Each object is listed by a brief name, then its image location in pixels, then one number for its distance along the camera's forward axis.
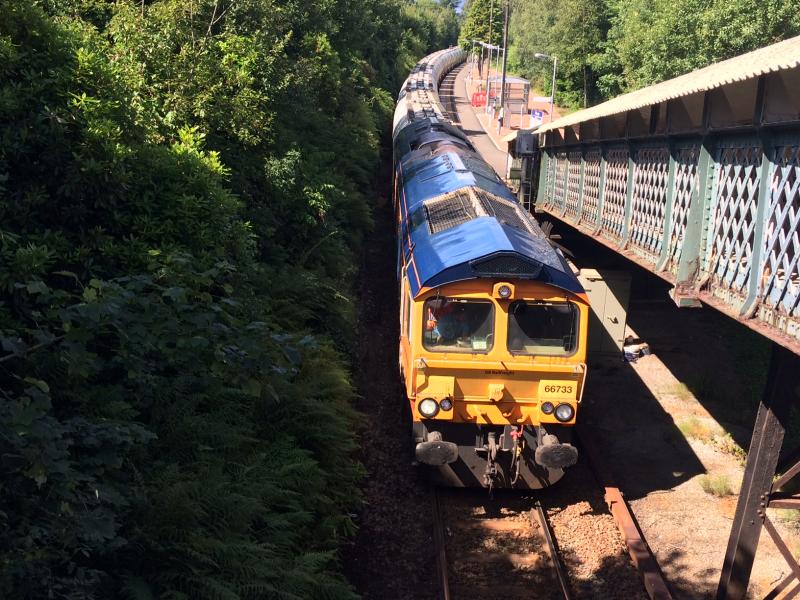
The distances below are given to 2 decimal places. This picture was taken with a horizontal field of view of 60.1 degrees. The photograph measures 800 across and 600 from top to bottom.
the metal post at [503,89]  39.27
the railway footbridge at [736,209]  5.52
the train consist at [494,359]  7.83
